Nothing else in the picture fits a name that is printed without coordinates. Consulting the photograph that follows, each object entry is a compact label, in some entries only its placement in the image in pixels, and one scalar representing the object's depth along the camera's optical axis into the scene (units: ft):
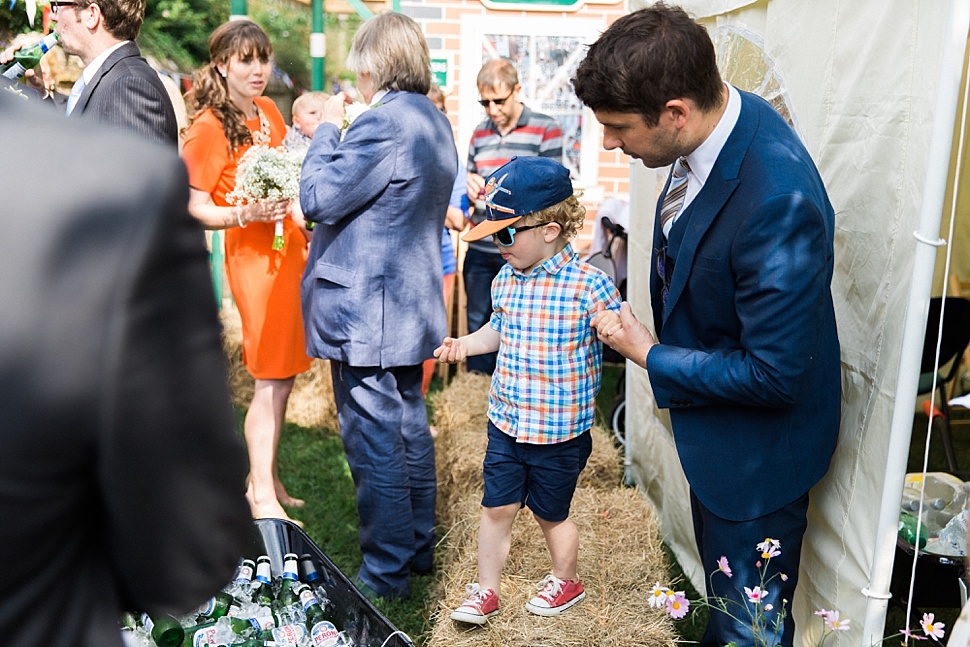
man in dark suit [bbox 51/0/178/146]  10.50
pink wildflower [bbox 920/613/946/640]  6.64
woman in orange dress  13.37
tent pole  6.71
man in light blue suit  11.44
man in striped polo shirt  20.77
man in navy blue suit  7.25
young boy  9.61
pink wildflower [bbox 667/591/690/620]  7.87
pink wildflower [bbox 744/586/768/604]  7.43
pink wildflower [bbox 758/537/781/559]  7.59
